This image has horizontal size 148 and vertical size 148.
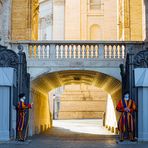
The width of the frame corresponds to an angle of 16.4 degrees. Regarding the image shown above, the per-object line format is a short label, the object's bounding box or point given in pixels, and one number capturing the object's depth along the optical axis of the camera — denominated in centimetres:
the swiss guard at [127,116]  1688
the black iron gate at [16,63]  1739
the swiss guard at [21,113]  1684
